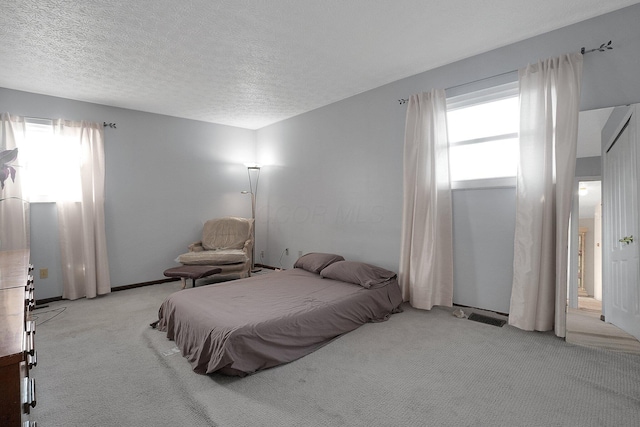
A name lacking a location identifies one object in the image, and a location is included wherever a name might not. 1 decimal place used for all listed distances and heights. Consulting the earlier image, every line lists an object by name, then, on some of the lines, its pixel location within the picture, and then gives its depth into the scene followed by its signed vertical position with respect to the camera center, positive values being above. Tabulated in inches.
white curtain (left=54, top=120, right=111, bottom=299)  155.3 -7.5
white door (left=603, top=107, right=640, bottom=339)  91.0 -7.9
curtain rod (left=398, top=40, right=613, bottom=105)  95.0 +47.7
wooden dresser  27.4 -14.1
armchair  175.5 -23.6
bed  83.2 -33.0
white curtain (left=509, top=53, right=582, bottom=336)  98.7 +5.1
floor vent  112.2 -41.8
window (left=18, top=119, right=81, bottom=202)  150.9 +22.8
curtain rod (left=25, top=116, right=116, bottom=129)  167.8 +45.5
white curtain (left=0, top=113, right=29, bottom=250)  140.4 +3.0
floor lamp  227.8 +16.1
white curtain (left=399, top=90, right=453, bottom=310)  127.0 -1.2
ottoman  157.9 -32.4
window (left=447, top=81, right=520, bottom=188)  115.6 +26.9
